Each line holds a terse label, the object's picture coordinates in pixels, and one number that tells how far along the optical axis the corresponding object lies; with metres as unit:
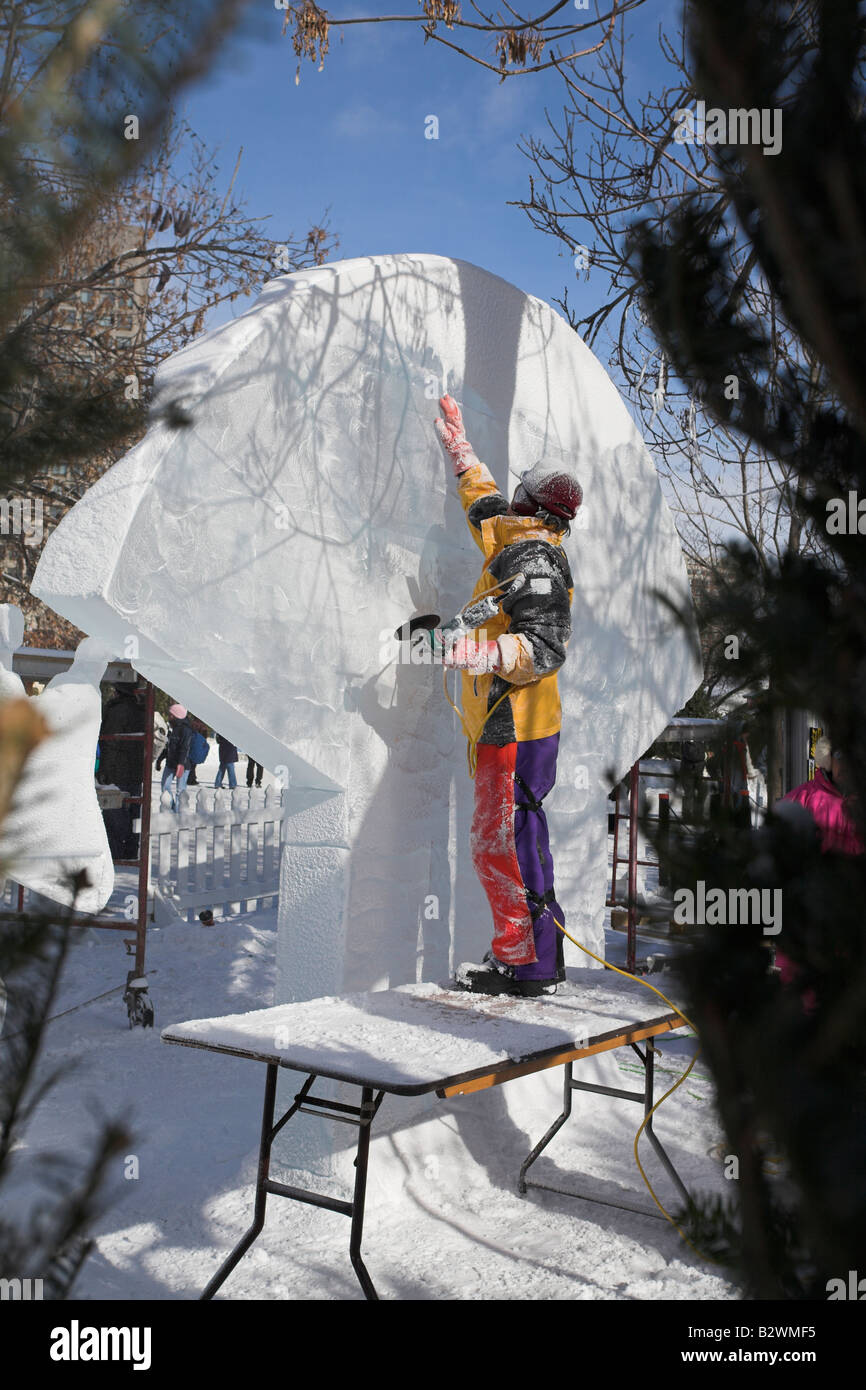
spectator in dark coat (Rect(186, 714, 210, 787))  14.80
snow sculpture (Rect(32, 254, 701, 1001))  3.26
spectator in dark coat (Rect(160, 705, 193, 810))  13.80
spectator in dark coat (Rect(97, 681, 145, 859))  7.64
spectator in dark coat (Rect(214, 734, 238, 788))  15.11
